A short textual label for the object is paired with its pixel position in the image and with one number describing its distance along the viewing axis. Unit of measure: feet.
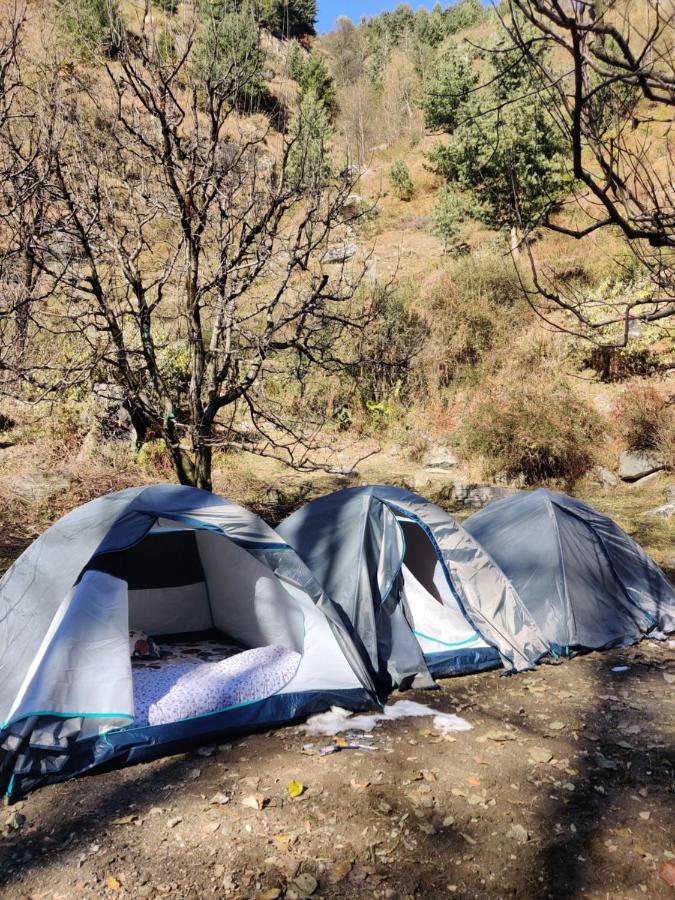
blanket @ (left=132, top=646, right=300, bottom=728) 13.32
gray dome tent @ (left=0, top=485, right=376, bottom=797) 12.01
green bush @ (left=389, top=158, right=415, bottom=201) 88.02
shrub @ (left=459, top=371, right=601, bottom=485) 38.17
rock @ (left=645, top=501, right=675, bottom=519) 32.71
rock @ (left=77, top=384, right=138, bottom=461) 34.86
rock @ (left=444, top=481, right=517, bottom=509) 37.55
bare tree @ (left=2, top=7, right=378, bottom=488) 19.75
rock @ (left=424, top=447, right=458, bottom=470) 42.22
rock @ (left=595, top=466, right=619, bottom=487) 38.70
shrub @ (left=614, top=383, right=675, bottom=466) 38.01
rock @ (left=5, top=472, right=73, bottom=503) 31.04
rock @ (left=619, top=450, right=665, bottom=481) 38.40
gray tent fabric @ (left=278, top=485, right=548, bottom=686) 16.12
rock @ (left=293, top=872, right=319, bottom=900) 8.98
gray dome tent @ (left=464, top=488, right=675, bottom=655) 18.37
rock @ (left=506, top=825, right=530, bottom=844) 10.05
